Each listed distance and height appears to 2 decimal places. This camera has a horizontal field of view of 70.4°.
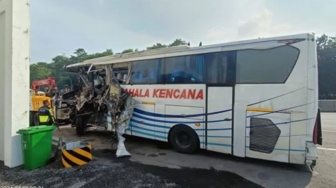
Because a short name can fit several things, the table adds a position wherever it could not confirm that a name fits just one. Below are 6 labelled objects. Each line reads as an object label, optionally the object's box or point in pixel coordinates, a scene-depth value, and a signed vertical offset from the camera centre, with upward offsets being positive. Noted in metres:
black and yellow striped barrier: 5.44 -1.56
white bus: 4.89 -0.14
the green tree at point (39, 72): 57.38 +4.16
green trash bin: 5.35 -1.33
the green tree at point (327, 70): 31.39 +3.16
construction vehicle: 10.94 -0.66
